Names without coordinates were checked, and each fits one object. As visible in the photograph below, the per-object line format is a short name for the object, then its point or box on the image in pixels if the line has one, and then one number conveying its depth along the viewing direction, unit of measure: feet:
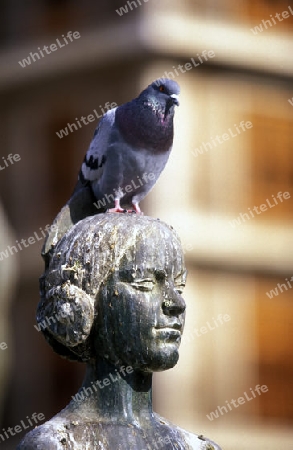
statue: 18.34
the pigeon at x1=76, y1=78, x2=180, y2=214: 22.15
